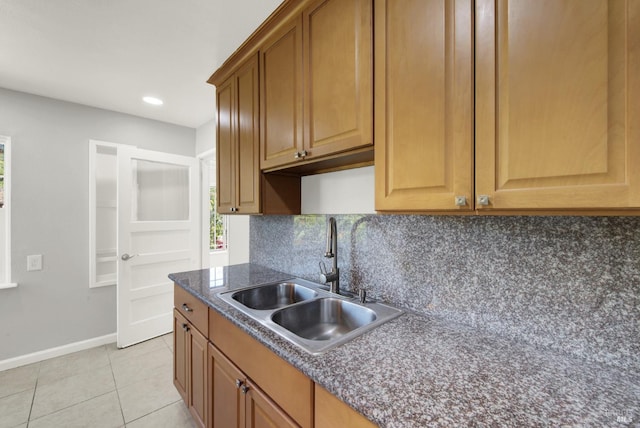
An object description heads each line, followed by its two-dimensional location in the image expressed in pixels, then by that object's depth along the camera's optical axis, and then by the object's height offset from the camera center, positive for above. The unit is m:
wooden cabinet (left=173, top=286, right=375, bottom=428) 0.81 -0.67
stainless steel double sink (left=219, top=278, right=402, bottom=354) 1.11 -0.47
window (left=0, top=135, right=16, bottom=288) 2.34 -0.01
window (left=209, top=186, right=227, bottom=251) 4.69 -0.34
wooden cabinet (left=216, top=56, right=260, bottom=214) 1.66 +0.48
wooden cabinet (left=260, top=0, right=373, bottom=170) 1.06 +0.59
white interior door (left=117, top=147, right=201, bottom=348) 2.69 -0.22
